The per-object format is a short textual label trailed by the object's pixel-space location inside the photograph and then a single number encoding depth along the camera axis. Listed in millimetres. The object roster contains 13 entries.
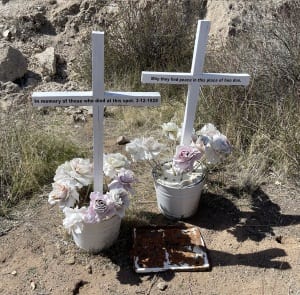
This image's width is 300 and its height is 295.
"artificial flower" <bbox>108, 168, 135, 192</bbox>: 1871
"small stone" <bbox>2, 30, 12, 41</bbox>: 4072
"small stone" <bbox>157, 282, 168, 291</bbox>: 1787
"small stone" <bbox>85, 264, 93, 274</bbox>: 1853
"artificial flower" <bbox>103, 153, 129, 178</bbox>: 1937
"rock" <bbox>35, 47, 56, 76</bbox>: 3662
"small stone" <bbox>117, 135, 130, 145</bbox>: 2724
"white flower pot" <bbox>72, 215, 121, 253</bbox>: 1832
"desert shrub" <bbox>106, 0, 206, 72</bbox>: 3536
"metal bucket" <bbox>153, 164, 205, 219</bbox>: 2027
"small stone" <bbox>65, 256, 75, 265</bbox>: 1891
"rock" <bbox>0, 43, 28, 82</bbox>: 3418
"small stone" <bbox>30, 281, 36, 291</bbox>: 1787
